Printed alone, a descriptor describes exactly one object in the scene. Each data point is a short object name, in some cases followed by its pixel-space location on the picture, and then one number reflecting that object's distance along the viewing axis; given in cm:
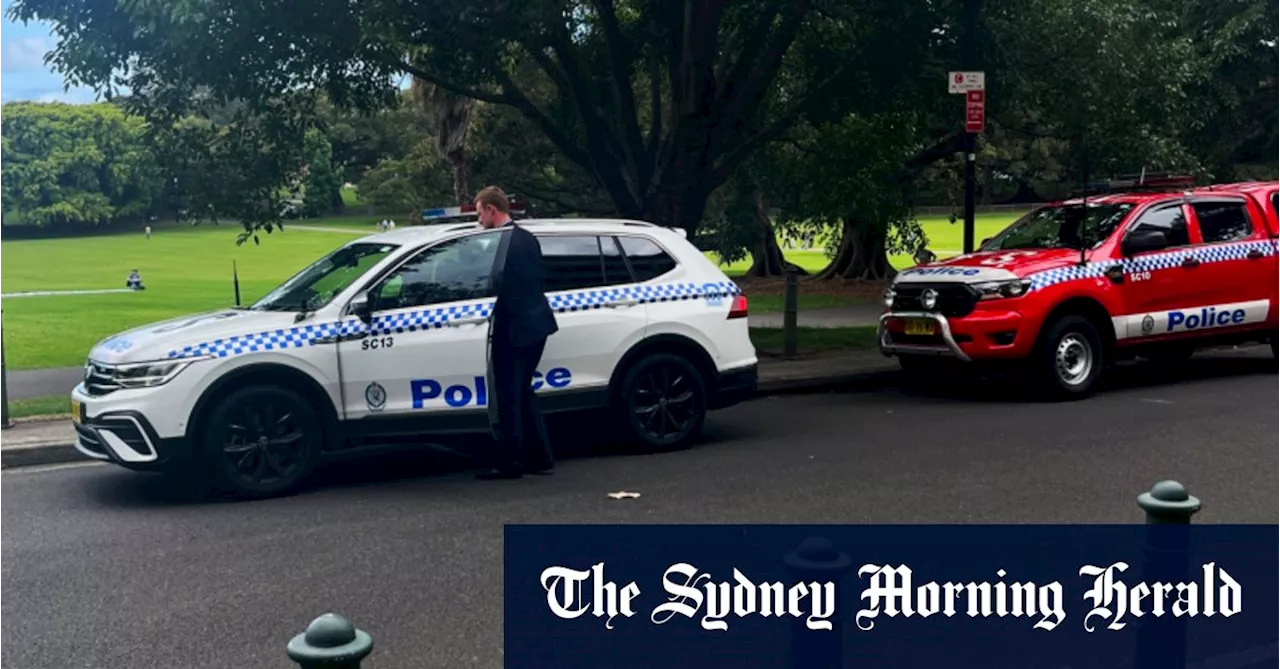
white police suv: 801
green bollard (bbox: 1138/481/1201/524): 386
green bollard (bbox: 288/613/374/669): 256
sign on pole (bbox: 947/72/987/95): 1348
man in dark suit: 856
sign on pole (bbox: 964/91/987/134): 1363
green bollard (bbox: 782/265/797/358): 1485
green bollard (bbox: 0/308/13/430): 1054
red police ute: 1195
